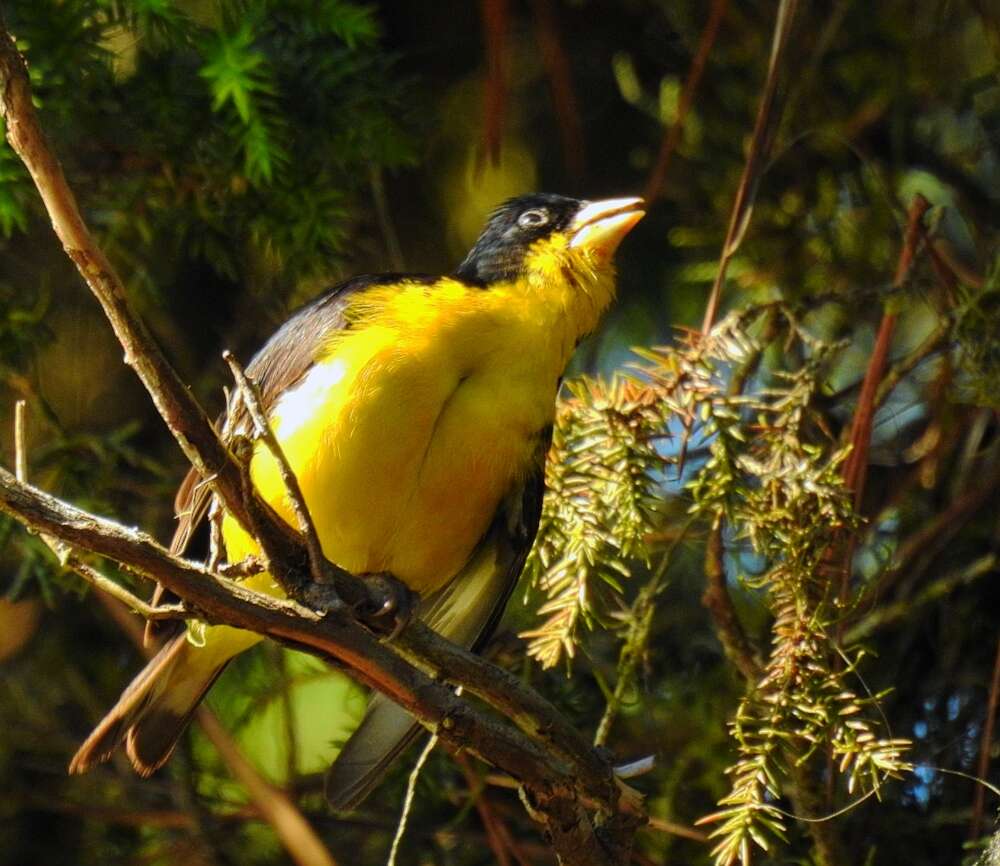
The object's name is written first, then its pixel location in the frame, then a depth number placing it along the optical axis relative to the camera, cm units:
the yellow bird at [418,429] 539
